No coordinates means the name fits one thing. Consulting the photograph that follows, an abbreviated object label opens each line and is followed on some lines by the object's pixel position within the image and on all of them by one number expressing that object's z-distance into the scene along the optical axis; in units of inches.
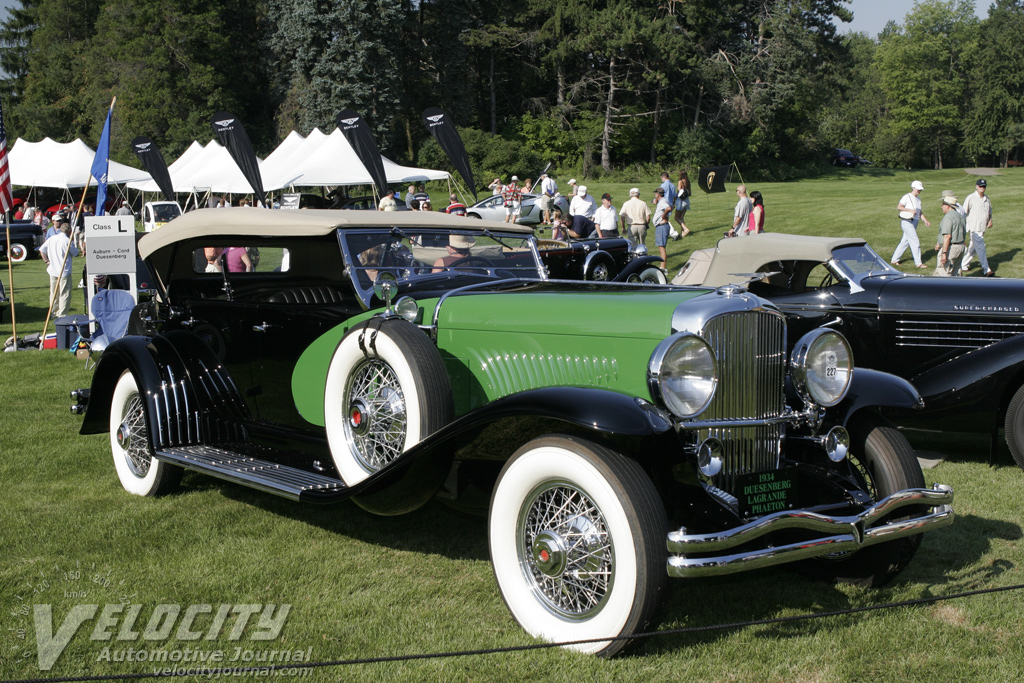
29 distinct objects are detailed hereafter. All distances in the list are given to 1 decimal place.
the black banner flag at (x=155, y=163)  842.8
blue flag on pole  418.6
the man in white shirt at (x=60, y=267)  522.9
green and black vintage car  120.1
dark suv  2185.0
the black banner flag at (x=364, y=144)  737.0
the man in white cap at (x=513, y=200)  886.4
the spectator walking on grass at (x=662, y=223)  679.1
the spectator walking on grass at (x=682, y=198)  794.2
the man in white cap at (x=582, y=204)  689.0
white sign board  392.8
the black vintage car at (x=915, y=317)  231.6
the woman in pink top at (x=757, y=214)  629.3
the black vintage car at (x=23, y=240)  995.3
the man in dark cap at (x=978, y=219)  565.3
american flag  428.8
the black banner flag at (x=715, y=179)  908.0
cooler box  432.9
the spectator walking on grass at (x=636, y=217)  673.6
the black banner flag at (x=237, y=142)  771.4
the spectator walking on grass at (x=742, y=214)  682.2
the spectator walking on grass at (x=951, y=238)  529.7
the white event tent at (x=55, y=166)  1220.5
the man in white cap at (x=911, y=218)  600.1
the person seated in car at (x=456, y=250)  191.9
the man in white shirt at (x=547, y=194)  849.7
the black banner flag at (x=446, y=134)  698.2
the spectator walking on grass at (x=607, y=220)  658.2
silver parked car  928.9
